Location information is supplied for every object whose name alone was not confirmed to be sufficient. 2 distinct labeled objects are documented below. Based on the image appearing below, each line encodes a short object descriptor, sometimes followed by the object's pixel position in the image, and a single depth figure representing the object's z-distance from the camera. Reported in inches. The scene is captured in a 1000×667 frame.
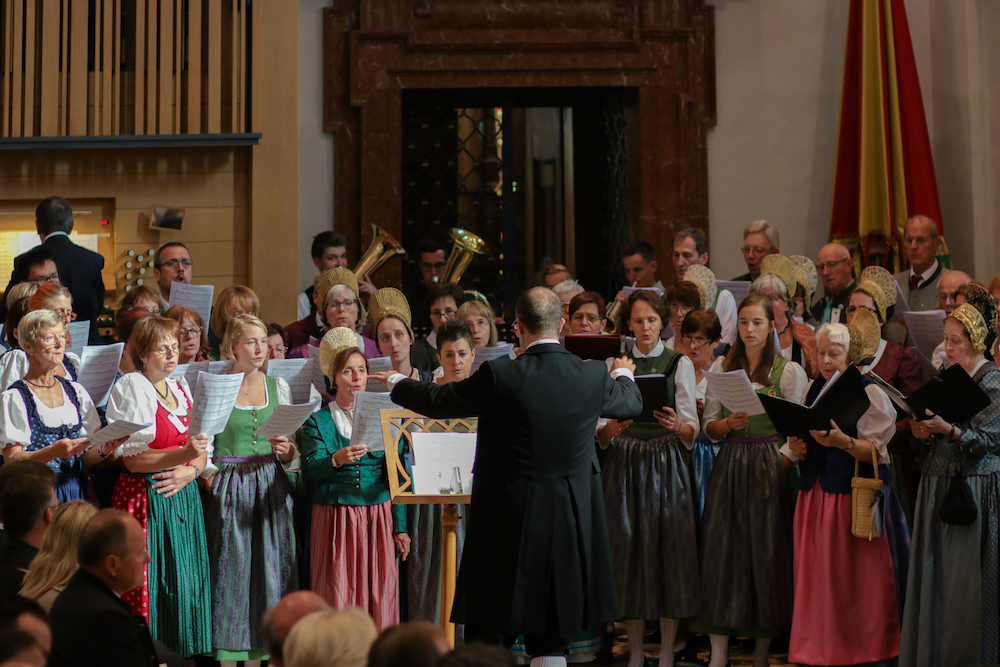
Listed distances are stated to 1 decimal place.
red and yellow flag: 584.4
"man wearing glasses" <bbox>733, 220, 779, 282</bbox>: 508.1
